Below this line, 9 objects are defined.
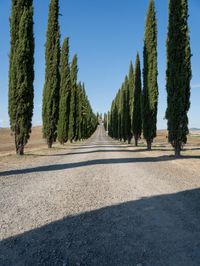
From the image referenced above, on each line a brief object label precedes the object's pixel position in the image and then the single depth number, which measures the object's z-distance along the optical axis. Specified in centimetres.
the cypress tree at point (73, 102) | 5619
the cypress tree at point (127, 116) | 5219
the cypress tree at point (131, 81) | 5228
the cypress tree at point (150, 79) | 3177
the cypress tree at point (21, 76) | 2269
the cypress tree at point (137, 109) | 4169
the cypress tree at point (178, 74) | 2252
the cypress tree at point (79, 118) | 6496
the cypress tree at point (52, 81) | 3438
